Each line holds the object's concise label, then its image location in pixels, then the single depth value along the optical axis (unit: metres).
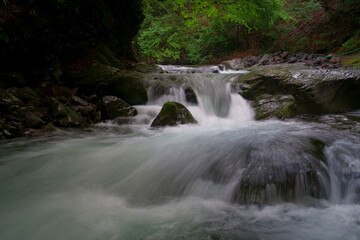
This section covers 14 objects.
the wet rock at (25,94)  5.39
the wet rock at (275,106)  5.58
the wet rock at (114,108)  5.98
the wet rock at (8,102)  4.83
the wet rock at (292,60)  11.65
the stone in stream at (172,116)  5.32
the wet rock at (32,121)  4.80
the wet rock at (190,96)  6.80
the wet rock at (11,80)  5.64
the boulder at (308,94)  5.64
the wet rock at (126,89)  6.88
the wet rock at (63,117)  5.19
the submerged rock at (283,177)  2.40
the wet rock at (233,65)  12.70
